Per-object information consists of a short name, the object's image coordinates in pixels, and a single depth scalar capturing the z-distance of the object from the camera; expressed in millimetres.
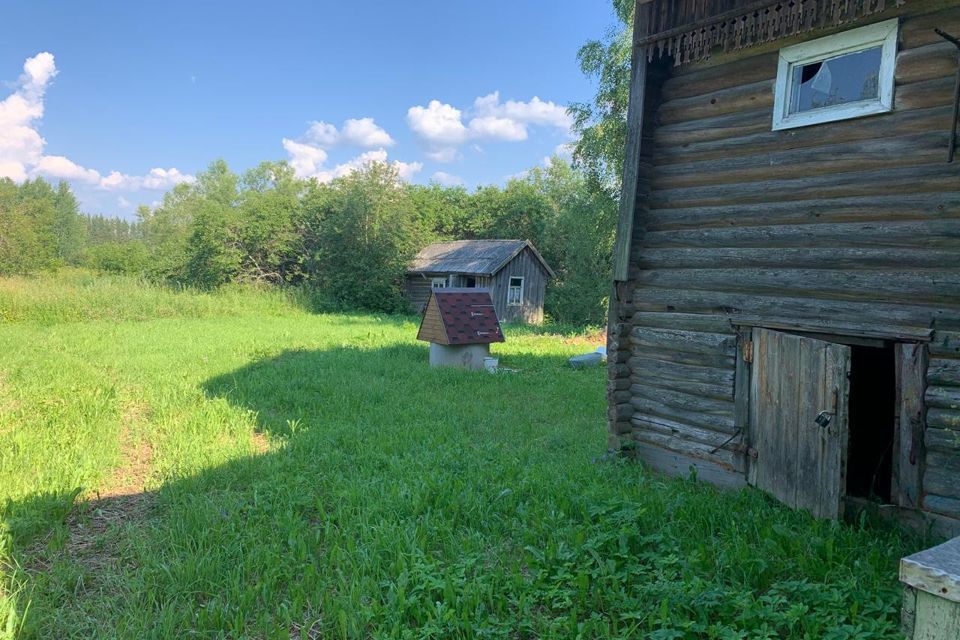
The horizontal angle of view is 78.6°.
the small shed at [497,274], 27234
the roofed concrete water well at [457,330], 13430
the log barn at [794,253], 4738
